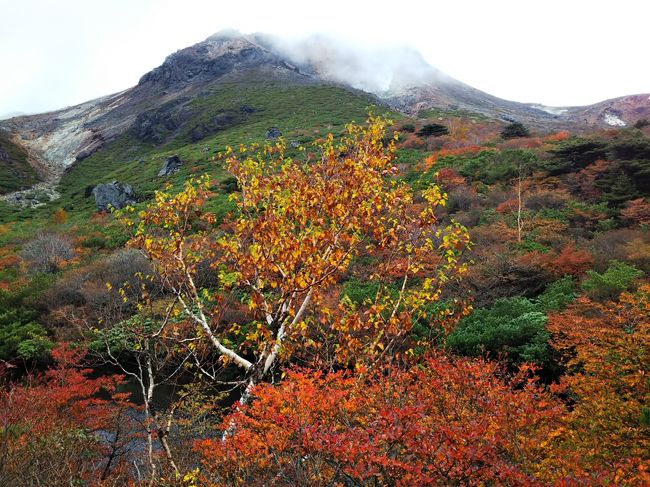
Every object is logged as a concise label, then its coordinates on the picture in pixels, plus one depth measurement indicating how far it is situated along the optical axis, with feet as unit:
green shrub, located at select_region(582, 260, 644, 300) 43.68
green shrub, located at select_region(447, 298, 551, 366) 42.27
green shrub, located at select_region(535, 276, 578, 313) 47.06
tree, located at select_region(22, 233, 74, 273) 89.66
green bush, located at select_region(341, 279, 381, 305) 63.00
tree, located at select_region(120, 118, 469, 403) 20.84
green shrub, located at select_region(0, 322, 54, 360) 57.77
